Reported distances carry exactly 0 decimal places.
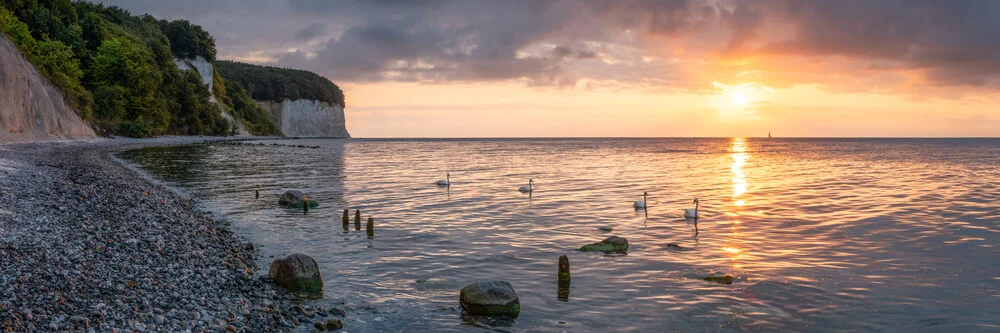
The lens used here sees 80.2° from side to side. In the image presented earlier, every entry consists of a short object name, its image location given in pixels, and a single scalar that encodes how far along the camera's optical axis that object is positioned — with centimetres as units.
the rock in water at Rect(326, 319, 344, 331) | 1000
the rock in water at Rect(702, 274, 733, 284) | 1344
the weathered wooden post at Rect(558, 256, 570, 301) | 1302
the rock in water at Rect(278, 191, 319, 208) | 2502
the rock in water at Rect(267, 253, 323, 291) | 1219
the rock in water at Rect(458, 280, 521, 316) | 1104
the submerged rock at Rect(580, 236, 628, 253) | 1662
